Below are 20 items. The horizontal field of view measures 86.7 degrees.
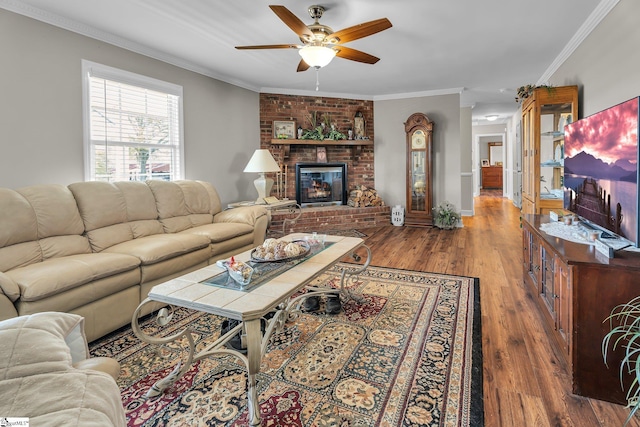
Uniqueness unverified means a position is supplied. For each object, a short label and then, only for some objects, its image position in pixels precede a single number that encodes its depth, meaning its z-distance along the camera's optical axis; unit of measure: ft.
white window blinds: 10.87
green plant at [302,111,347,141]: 19.39
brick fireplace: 18.78
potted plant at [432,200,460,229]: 19.42
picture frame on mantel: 18.97
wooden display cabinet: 12.25
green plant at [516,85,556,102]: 12.70
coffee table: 4.84
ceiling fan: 7.93
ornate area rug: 5.06
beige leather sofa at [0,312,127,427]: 1.93
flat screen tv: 5.65
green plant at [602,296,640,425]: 5.09
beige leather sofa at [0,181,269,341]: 6.67
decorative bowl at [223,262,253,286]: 5.92
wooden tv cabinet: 5.18
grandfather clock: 19.54
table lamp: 15.06
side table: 15.44
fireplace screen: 19.83
